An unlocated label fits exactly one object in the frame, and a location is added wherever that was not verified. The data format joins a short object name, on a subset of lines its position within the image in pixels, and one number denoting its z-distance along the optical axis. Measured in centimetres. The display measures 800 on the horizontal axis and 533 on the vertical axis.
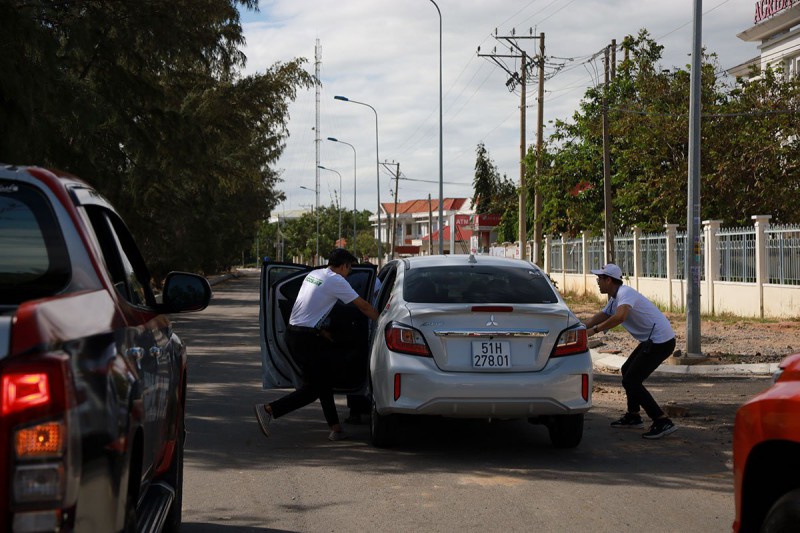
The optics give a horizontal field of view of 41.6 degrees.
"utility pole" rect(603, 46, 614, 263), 3339
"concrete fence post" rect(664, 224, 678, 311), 3089
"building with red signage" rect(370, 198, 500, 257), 7850
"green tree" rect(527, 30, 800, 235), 3616
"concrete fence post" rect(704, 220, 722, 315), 2742
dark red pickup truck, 256
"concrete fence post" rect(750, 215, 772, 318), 2489
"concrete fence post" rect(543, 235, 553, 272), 4781
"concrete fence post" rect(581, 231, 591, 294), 4125
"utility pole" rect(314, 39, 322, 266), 9328
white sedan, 803
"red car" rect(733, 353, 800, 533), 377
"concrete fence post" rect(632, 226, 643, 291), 3441
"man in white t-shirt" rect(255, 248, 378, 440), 910
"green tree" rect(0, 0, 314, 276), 1355
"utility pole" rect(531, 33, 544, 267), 4226
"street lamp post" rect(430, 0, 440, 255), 4031
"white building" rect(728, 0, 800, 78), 4361
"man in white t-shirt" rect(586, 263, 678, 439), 966
